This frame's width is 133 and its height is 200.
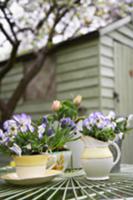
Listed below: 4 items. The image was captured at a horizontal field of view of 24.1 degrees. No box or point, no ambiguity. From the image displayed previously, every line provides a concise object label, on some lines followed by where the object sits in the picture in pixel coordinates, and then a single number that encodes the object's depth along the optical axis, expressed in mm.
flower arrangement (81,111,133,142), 1172
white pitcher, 1138
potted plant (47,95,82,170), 1161
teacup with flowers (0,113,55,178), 1085
